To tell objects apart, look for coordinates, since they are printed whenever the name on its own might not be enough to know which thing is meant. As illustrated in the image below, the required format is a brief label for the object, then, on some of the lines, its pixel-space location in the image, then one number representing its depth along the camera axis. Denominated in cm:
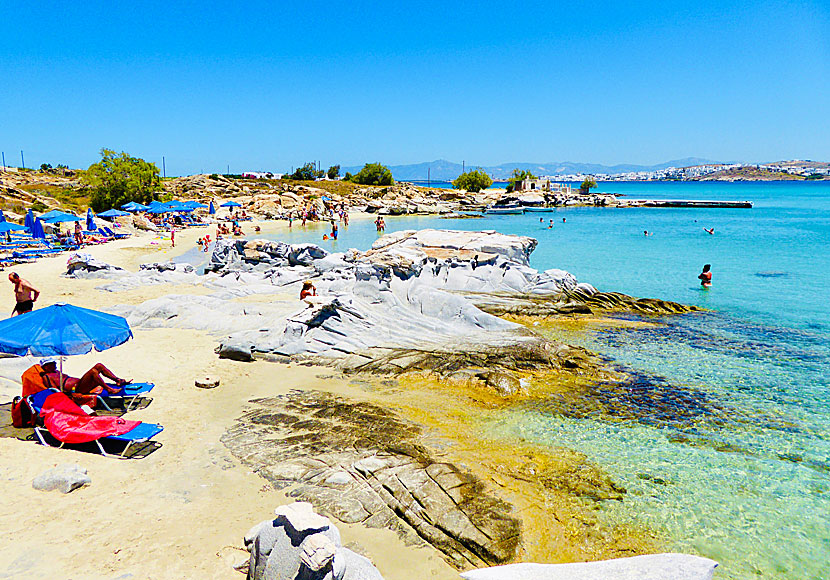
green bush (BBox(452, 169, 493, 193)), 10956
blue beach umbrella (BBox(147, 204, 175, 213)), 4128
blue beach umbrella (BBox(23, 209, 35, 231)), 2892
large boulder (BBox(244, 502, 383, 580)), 392
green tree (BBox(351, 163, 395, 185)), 9844
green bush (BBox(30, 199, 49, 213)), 4418
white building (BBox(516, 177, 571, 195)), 10519
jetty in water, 8562
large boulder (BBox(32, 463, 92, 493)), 563
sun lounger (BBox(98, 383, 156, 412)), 790
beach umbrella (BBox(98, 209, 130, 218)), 3816
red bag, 694
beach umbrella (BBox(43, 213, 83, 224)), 3180
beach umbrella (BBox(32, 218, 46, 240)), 2825
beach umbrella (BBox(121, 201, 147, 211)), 4409
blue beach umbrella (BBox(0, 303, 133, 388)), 660
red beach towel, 650
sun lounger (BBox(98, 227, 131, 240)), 3525
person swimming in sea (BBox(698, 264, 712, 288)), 2223
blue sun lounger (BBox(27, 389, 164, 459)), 650
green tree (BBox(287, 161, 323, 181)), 10331
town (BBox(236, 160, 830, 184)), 9856
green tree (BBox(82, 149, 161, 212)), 4966
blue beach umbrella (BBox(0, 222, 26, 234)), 2575
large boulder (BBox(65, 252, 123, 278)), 2044
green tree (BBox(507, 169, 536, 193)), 10694
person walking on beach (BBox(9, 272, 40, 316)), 1209
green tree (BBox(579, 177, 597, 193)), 11714
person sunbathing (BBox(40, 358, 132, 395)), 784
